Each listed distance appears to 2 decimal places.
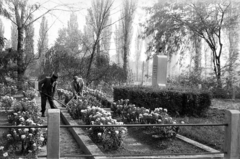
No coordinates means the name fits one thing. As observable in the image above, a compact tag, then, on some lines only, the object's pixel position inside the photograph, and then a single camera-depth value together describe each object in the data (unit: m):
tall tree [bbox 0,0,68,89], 19.91
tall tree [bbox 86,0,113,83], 24.36
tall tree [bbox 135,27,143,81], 67.88
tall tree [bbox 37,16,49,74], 32.86
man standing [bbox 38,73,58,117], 10.44
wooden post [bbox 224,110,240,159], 4.36
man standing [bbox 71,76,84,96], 12.37
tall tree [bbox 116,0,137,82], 30.95
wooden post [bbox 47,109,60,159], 3.78
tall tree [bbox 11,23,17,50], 44.94
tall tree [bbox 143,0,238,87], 22.06
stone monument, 14.52
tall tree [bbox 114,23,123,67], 42.30
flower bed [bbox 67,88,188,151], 6.08
